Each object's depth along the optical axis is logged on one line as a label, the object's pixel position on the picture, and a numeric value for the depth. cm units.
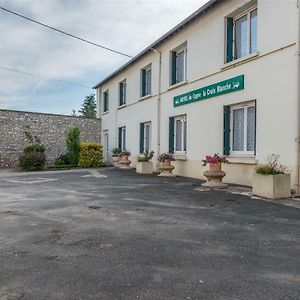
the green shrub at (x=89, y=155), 1707
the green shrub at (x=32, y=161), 1549
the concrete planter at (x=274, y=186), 666
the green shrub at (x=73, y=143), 1744
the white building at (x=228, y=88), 738
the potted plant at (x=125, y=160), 1545
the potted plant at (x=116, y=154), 1654
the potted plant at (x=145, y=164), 1276
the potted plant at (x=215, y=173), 831
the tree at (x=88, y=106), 6148
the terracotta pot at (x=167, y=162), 1141
